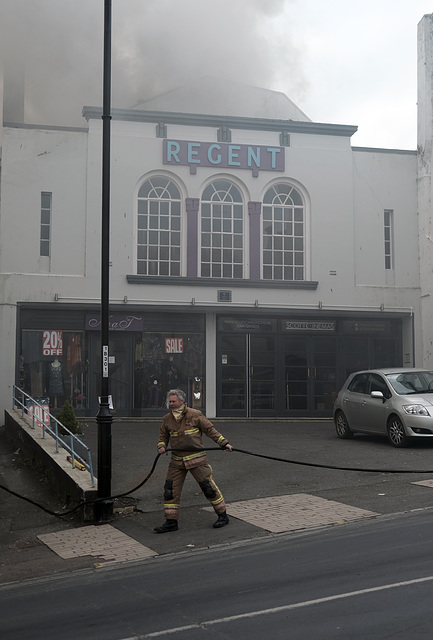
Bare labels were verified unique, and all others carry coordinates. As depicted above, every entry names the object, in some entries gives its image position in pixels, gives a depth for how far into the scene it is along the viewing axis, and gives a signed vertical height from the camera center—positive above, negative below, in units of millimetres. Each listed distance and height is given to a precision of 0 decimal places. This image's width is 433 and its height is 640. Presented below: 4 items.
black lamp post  9141 +471
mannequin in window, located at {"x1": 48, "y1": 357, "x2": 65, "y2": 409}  20047 -335
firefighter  8305 -1008
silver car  13109 -687
